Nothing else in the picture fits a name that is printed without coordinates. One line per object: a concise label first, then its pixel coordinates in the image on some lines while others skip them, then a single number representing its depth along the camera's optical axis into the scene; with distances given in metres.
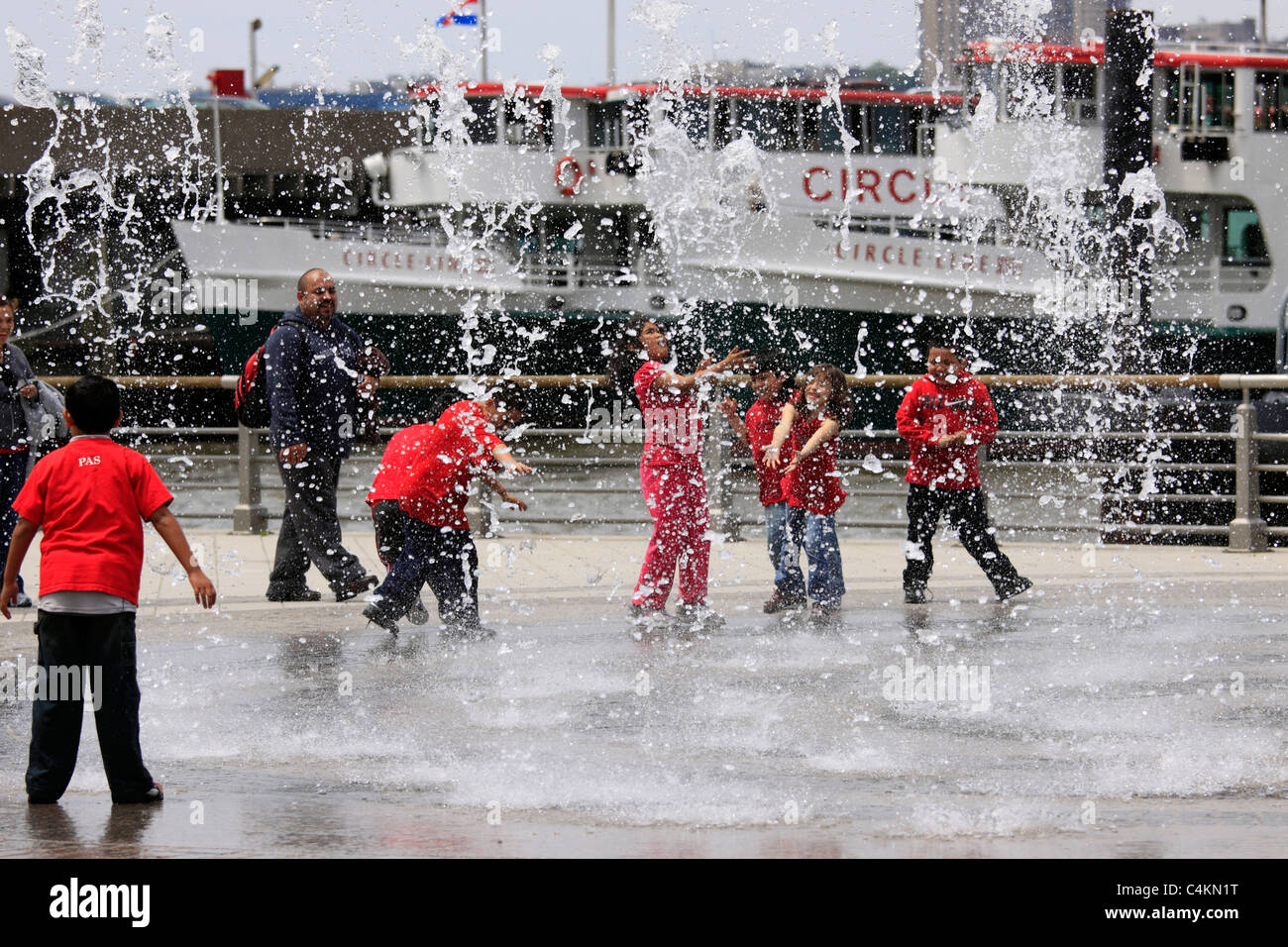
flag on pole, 23.87
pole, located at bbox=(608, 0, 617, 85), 31.04
